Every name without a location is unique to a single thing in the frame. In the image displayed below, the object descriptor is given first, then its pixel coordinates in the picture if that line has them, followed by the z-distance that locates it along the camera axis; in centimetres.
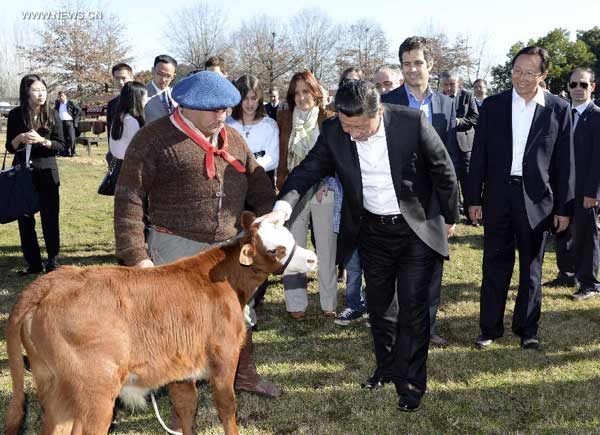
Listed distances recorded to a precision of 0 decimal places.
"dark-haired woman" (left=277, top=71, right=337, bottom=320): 581
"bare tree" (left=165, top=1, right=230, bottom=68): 4950
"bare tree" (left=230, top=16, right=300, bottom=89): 4759
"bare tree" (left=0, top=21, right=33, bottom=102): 6794
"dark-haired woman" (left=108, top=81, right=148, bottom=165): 646
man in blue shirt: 518
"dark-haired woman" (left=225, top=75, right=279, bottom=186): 576
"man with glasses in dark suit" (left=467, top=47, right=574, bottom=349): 498
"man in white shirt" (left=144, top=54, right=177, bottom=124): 600
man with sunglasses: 627
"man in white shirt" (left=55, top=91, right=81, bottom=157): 2045
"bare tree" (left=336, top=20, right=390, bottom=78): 4934
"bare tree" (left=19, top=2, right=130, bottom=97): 4341
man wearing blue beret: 337
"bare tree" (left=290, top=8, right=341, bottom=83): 5209
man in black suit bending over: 383
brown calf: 272
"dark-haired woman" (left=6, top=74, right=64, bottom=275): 725
